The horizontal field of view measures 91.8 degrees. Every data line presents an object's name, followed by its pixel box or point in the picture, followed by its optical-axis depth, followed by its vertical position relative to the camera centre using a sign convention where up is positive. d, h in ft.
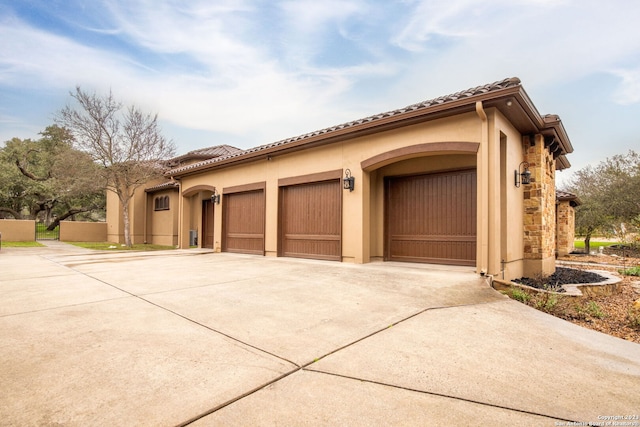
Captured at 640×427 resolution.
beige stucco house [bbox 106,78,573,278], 18.43 +2.66
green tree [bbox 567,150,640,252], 55.11 +4.41
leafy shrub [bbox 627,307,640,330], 13.19 -4.30
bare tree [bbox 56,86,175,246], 48.03 +13.13
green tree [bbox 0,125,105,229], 78.18 +8.48
